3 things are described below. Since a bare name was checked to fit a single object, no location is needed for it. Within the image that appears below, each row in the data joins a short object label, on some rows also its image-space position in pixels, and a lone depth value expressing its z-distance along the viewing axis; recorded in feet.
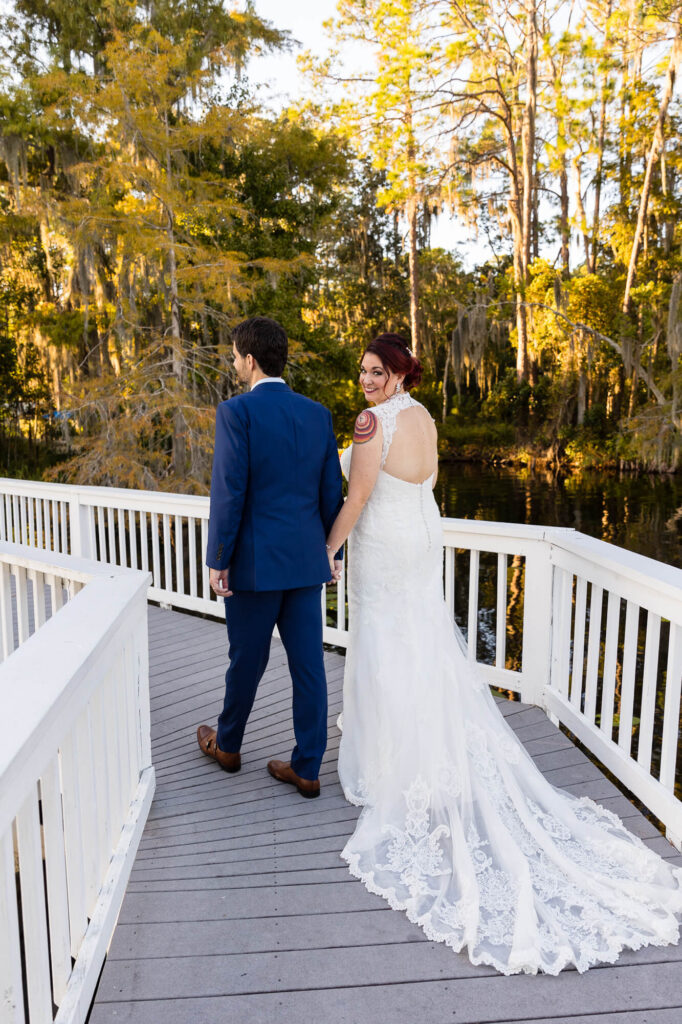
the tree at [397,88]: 56.18
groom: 7.30
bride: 5.68
